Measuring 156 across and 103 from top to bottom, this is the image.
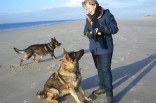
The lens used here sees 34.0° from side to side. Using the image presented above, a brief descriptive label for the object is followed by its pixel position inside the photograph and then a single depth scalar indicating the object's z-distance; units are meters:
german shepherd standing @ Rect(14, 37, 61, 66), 9.30
